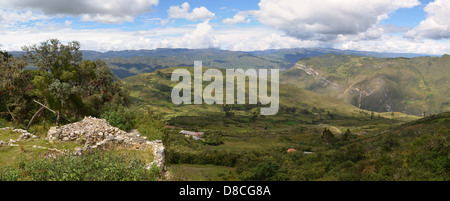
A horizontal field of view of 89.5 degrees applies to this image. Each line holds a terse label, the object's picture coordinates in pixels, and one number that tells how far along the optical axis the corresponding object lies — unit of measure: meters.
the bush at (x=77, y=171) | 11.39
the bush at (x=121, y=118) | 27.98
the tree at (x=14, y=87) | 31.11
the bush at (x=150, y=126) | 28.28
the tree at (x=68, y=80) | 28.72
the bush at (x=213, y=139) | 119.38
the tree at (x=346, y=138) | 117.66
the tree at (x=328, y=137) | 120.13
